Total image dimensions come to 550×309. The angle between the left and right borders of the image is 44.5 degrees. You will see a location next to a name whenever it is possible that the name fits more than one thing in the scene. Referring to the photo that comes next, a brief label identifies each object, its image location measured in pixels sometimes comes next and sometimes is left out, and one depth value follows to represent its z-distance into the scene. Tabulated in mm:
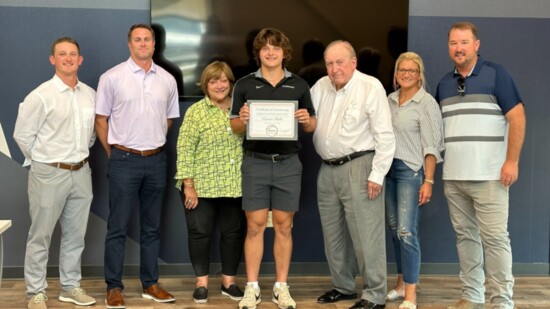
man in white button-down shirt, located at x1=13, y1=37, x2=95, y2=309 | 4035
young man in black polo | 3979
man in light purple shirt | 4141
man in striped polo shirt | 3779
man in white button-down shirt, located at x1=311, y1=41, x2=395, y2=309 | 3943
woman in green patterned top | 4203
